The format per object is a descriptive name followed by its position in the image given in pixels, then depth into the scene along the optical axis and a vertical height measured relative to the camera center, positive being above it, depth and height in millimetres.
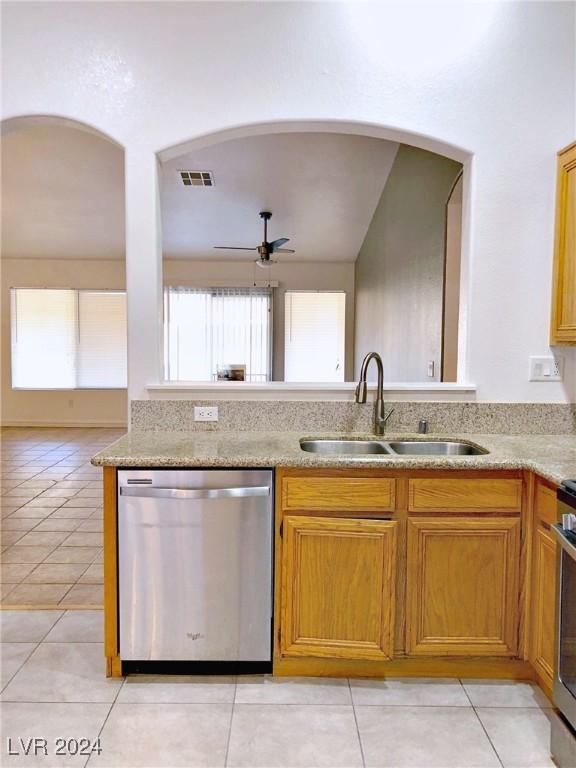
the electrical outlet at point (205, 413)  2434 -248
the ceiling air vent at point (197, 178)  4899 +1835
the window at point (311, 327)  8086 +569
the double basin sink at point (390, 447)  2307 -383
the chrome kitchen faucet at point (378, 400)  2311 -171
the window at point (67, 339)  8062 +337
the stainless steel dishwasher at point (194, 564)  1899 -770
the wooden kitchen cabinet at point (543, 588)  1782 -808
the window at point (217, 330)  8023 +507
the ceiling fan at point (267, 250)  5580 +1271
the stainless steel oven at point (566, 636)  1526 -840
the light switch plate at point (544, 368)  2441 -10
